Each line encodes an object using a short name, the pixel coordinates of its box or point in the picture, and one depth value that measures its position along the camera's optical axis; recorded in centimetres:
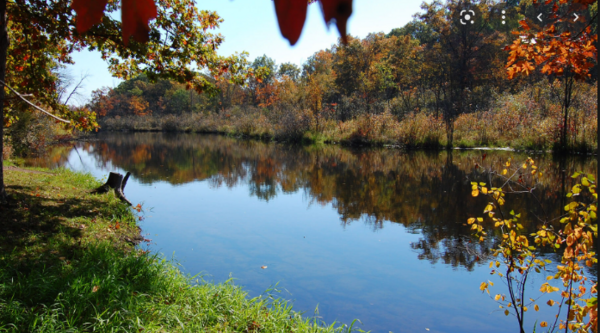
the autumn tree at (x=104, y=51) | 523
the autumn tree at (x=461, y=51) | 2567
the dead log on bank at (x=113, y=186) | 819
